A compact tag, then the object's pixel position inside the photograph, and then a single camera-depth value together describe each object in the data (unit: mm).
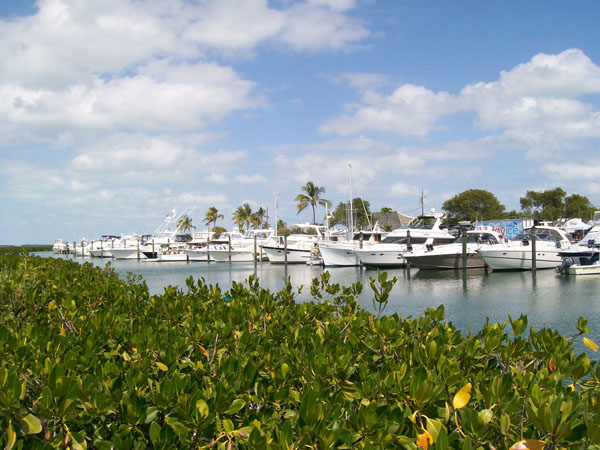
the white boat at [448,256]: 37406
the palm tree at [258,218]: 97062
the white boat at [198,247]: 65375
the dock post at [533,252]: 33500
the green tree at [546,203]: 74106
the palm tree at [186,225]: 93462
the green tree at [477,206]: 77000
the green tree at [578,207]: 74438
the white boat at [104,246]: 79625
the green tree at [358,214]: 83062
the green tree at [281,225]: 91950
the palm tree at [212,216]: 103312
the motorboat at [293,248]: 54844
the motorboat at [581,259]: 30578
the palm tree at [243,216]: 97100
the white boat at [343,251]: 44844
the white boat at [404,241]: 41312
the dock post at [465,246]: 35906
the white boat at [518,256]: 35906
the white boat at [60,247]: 110000
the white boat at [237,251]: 63250
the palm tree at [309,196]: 79500
